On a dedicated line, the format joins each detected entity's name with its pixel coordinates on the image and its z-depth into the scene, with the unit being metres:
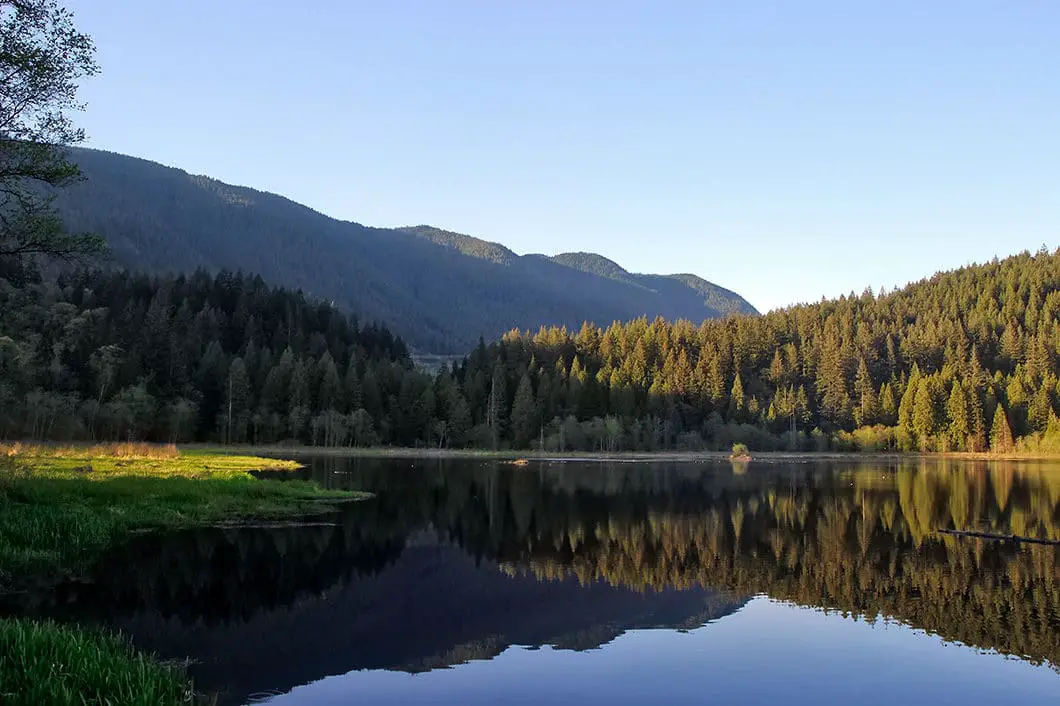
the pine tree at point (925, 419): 160.38
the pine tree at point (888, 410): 174.25
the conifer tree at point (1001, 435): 153.25
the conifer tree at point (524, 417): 163.75
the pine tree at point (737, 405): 176.00
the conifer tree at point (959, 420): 158.25
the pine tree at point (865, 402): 175.75
